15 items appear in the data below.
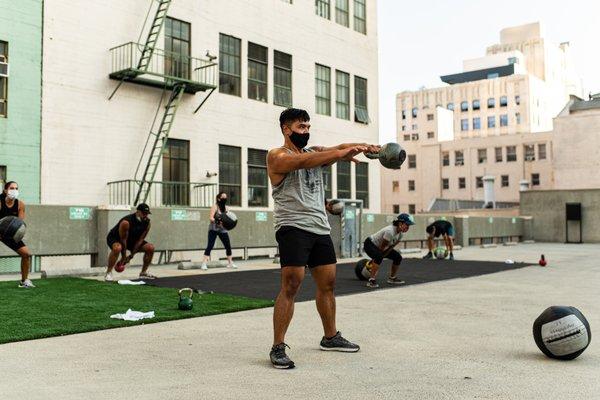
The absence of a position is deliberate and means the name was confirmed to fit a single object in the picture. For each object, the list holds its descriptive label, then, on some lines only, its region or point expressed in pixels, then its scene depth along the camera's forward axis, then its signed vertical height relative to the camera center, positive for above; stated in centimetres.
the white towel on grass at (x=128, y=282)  1180 -126
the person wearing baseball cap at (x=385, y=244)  1102 -49
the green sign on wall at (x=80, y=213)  1541 +14
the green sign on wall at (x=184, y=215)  1828 +10
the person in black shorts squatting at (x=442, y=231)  1930 -43
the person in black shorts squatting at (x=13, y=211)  1044 +14
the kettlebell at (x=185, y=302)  816 -113
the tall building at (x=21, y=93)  1730 +365
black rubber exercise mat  1093 -133
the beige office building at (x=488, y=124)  7269 +1553
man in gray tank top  511 -3
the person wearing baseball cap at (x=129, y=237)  1208 -38
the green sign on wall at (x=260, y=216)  2152 +8
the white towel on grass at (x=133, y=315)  735 -120
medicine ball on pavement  518 -101
